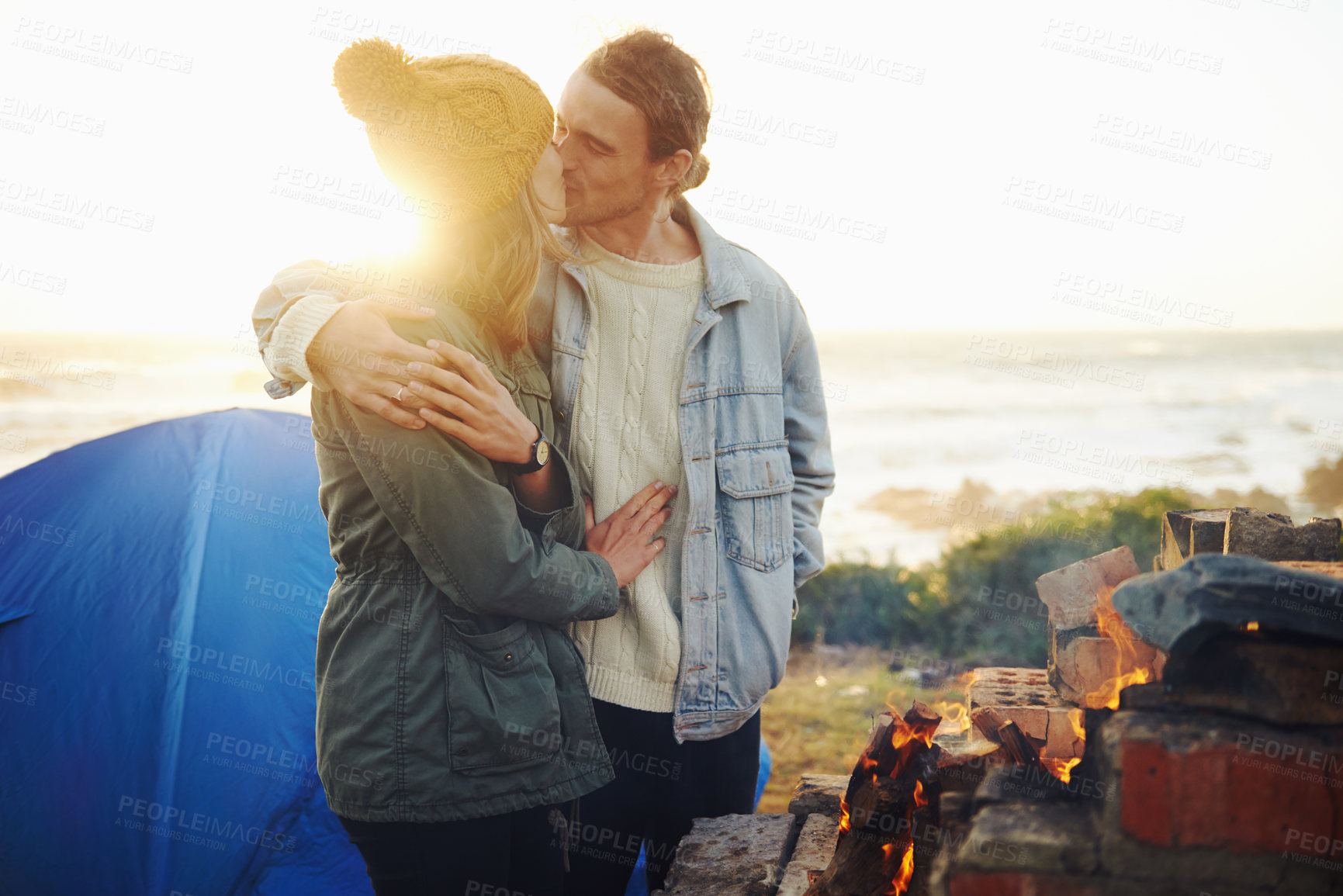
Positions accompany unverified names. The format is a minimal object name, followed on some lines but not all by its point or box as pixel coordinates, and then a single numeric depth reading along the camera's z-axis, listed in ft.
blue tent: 8.68
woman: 4.55
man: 6.28
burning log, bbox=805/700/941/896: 5.61
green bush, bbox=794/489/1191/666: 17.99
